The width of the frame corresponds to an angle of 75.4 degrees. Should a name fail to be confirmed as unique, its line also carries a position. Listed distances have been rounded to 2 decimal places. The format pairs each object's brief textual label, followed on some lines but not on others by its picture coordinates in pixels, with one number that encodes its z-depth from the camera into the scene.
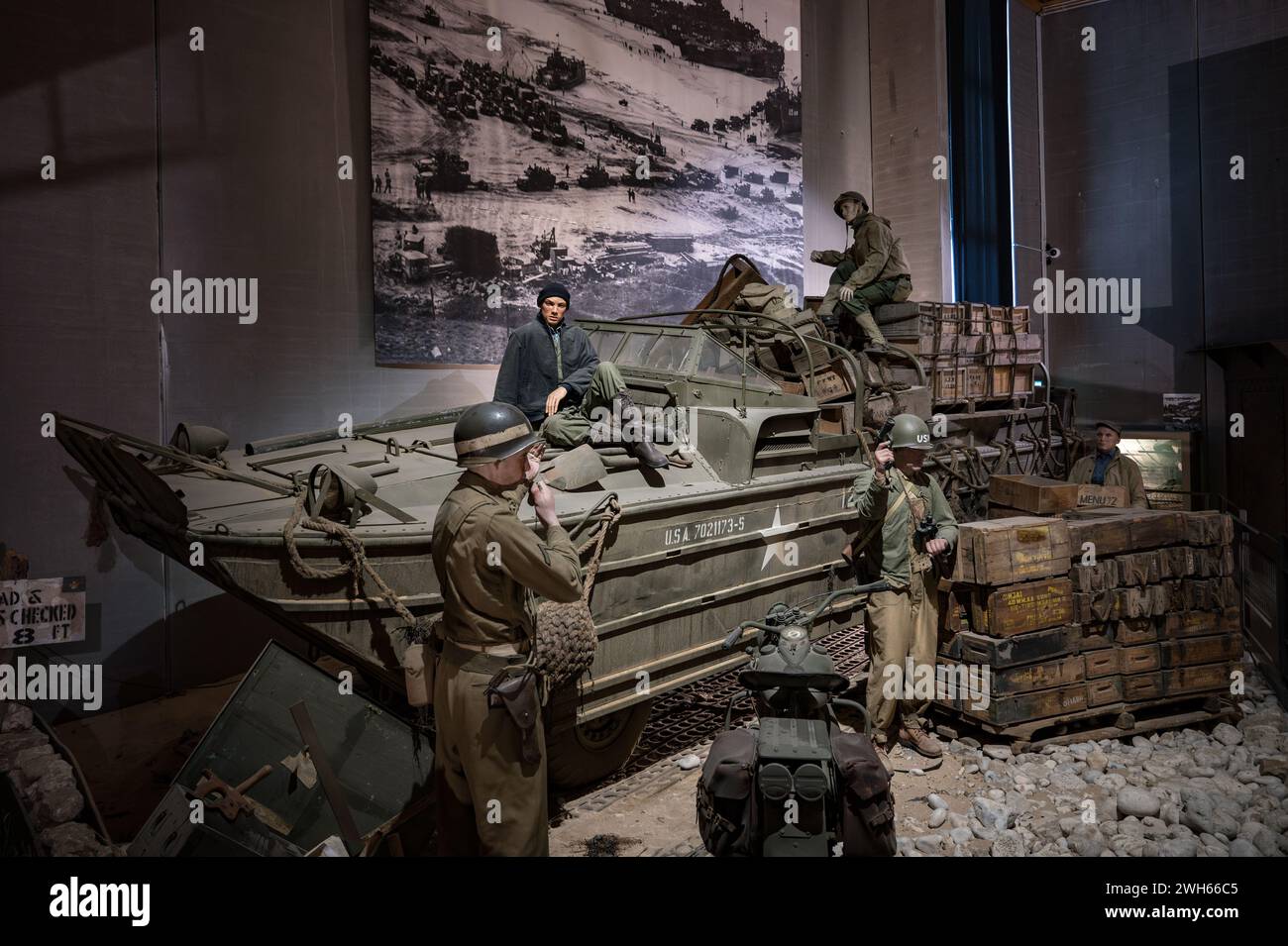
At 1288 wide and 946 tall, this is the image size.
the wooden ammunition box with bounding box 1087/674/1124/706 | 4.98
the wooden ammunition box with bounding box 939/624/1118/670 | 4.78
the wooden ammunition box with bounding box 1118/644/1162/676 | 5.03
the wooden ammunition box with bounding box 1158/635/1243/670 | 5.09
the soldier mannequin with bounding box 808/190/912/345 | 7.51
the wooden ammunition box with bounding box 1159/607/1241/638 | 5.12
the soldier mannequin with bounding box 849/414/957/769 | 4.82
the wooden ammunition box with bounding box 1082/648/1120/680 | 4.98
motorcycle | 2.76
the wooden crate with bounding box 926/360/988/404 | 7.41
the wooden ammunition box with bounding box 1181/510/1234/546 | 5.08
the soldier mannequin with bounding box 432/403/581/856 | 2.91
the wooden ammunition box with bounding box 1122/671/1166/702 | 5.02
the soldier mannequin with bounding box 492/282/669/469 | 4.82
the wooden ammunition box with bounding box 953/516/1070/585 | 4.79
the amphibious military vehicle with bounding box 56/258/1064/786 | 3.56
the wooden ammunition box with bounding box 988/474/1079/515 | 5.58
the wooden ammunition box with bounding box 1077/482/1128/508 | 5.84
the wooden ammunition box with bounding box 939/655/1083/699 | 4.79
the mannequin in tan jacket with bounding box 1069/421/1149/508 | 6.05
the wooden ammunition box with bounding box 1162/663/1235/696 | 5.08
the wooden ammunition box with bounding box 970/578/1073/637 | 4.80
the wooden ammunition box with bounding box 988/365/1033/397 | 7.77
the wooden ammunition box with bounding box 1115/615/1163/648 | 5.04
